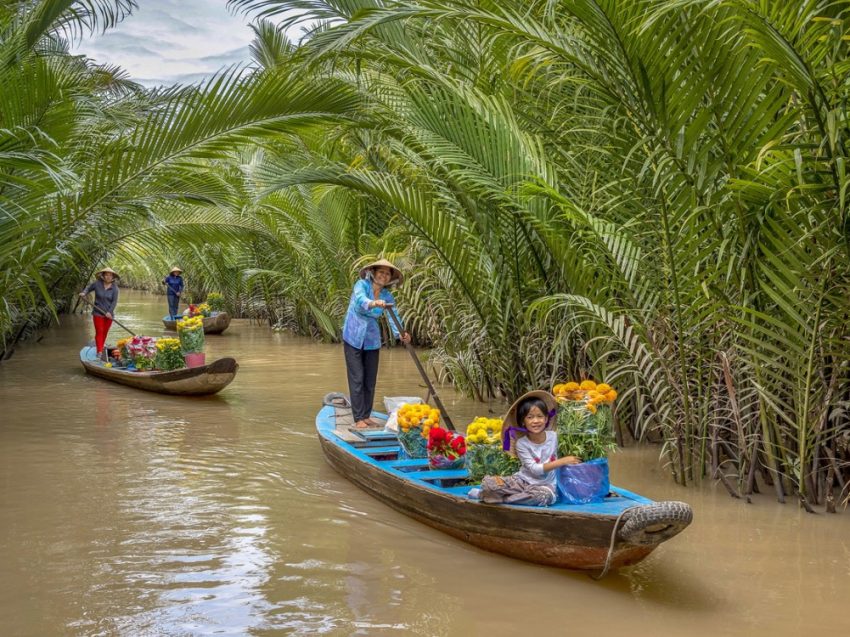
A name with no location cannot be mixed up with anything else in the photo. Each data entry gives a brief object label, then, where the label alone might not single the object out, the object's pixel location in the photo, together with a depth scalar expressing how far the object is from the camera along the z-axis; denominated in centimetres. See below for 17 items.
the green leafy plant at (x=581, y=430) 490
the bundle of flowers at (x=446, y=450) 601
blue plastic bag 480
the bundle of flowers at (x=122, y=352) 1299
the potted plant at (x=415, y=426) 636
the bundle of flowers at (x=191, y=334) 1164
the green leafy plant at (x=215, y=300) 2430
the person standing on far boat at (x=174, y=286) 2233
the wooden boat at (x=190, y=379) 1081
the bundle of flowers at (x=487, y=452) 514
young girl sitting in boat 477
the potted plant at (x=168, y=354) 1180
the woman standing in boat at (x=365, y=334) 781
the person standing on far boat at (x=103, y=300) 1420
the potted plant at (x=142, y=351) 1234
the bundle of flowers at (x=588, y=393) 507
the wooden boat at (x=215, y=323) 2059
